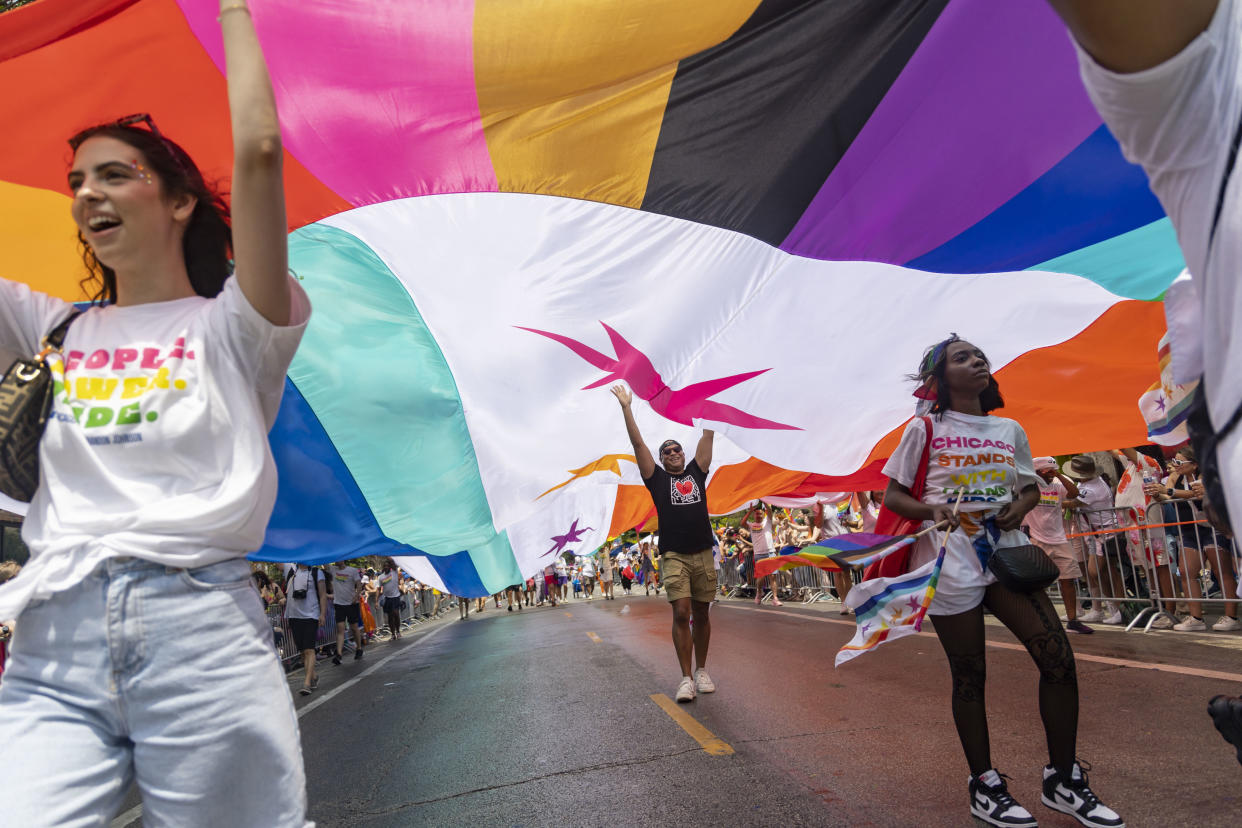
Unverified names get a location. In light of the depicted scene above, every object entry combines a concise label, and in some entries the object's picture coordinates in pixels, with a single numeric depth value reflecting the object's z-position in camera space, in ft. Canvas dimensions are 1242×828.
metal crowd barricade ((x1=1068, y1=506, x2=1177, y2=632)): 29.30
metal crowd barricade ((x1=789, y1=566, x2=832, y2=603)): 55.83
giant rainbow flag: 11.68
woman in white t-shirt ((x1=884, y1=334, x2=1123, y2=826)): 10.93
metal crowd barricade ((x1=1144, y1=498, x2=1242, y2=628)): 27.35
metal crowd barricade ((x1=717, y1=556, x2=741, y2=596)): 75.61
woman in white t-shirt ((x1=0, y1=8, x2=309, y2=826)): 5.02
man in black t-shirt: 21.83
